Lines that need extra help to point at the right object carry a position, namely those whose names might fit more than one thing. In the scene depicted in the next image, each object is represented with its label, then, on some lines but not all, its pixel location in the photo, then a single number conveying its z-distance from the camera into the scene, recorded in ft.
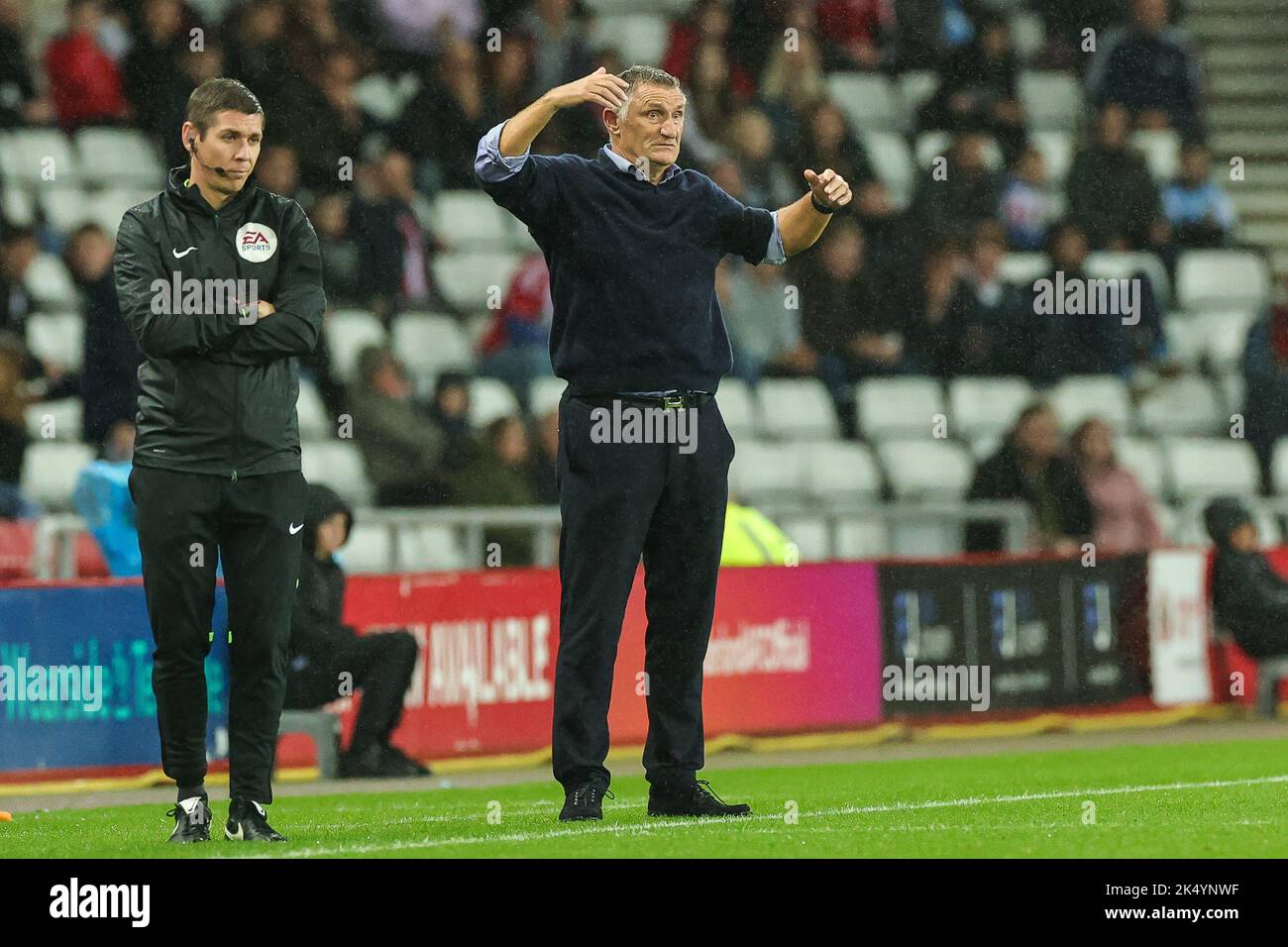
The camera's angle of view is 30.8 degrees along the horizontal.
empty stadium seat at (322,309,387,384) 47.26
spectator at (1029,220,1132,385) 55.42
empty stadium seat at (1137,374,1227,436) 58.18
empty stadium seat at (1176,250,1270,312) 61.31
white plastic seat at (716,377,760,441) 51.85
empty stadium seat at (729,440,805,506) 51.55
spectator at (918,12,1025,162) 59.93
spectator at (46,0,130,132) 47.83
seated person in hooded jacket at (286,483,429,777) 36.32
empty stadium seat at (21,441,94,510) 43.09
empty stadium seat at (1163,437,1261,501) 57.31
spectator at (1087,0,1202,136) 62.28
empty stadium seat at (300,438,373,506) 45.39
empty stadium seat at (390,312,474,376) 49.11
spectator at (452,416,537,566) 45.19
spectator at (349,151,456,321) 47.91
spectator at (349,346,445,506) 45.39
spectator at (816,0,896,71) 60.95
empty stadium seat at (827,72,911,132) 60.95
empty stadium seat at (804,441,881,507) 52.39
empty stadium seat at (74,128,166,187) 48.78
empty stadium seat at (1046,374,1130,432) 56.13
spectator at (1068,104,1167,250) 58.85
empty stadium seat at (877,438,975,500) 53.06
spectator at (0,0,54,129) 47.34
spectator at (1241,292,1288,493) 57.21
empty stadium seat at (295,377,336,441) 45.73
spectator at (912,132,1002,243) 56.29
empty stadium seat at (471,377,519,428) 47.96
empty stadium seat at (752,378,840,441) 52.49
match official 21.84
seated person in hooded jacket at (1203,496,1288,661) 46.98
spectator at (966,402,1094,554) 50.98
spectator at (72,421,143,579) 37.17
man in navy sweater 23.77
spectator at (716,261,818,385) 52.65
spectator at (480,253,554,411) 49.21
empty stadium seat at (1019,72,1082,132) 63.26
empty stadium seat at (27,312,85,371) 44.75
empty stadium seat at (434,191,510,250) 52.44
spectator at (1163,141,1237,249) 61.05
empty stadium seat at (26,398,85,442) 42.73
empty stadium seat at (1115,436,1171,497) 56.24
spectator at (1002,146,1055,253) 58.59
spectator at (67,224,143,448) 40.93
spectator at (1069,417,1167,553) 51.57
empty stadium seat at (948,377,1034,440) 54.95
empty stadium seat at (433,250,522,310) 51.03
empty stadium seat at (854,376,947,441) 54.13
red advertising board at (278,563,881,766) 38.68
